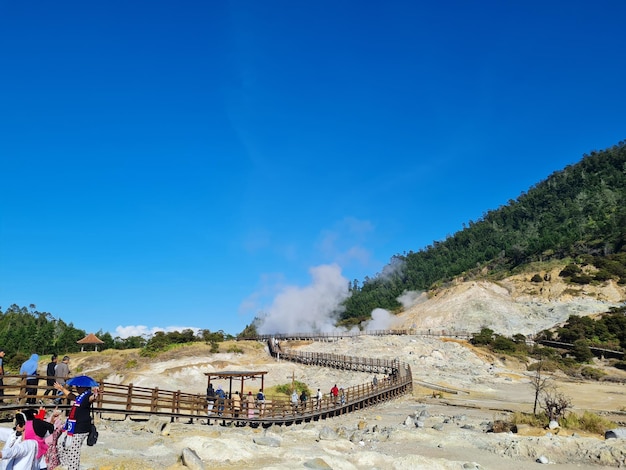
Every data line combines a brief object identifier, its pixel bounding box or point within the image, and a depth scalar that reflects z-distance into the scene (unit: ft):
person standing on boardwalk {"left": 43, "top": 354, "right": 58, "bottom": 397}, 48.34
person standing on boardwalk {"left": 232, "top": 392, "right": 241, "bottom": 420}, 72.39
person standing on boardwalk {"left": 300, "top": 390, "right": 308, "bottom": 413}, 89.01
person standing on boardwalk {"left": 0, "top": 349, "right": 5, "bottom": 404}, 41.02
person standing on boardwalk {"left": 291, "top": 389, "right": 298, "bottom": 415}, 86.27
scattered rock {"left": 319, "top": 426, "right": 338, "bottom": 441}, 64.42
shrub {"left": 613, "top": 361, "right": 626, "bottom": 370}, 186.88
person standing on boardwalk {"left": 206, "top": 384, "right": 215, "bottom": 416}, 69.05
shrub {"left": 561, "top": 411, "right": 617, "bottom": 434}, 69.31
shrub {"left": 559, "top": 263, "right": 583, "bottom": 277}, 304.30
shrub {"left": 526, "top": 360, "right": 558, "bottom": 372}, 187.18
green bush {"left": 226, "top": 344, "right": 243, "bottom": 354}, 200.11
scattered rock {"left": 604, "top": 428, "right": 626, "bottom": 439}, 60.54
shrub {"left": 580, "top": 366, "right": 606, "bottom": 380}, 175.04
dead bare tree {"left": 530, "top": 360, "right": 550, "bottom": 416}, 97.84
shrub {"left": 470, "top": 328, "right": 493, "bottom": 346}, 232.94
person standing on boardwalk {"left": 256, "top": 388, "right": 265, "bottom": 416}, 77.93
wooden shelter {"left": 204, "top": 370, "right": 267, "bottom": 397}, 76.54
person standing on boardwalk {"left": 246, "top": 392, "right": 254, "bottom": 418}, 74.20
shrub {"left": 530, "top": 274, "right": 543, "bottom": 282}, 321.52
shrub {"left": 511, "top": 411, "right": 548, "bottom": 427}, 71.82
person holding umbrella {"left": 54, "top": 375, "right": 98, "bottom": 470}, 31.19
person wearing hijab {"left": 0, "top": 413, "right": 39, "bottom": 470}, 22.29
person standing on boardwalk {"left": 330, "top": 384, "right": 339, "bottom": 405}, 100.87
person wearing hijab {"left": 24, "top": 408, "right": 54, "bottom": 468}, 23.28
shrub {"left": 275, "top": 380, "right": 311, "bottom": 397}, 138.51
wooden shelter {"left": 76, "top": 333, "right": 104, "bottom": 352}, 225.50
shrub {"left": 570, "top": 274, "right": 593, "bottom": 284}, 292.20
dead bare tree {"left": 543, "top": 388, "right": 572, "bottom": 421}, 72.90
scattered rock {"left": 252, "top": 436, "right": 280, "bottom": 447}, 55.82
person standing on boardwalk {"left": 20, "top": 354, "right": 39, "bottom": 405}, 43.96
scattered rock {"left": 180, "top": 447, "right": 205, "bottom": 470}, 39.99
